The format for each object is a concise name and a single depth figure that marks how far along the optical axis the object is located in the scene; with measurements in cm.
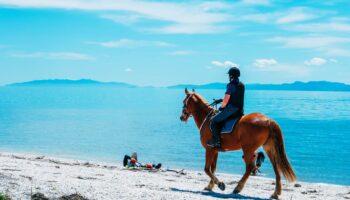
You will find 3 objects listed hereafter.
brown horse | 1327
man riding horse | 1369
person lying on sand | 2289
